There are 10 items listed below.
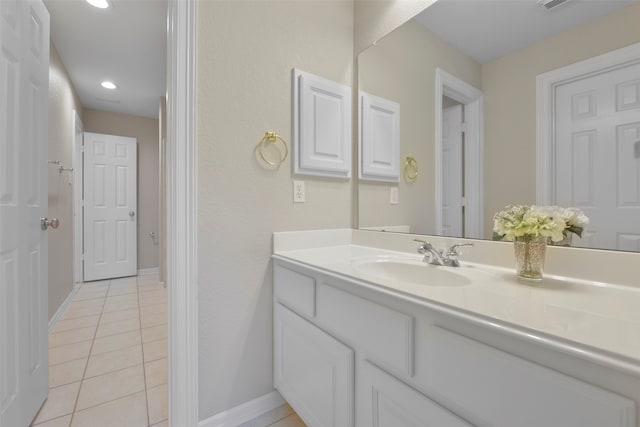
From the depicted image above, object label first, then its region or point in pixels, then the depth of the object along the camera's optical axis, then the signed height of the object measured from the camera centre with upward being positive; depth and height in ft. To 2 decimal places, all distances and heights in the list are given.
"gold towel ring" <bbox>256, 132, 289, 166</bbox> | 4.46 +1.09
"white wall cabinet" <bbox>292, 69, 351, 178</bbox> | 4.76 +1.53
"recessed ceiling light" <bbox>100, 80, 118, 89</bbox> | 10.66 +4.87
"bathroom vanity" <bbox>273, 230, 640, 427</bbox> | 1.54 -0.96
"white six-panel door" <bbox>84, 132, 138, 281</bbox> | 12.62 +0.28
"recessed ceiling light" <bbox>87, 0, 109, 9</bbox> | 6.49 +4.84
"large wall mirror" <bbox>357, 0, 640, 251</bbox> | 2.67 +1.17
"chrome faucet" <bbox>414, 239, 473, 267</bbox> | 3.65 -0.55
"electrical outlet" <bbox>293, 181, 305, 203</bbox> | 4.80 +0.35
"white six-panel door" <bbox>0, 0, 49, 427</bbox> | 3.59 +0.06
